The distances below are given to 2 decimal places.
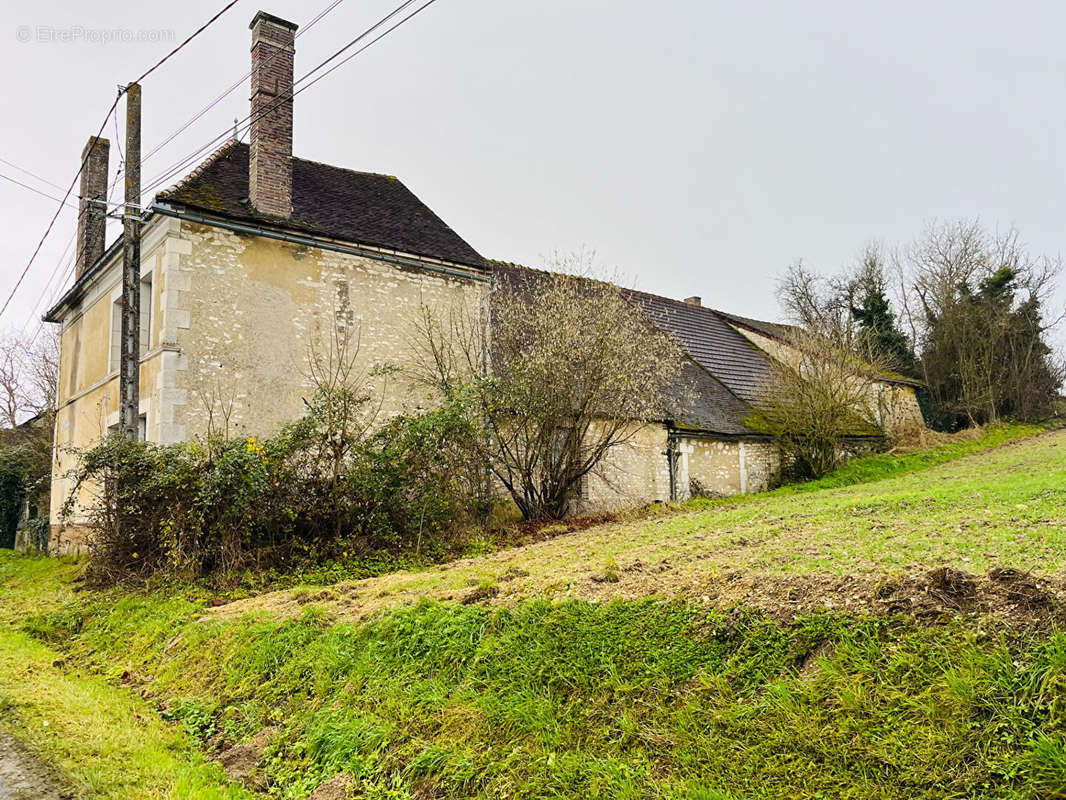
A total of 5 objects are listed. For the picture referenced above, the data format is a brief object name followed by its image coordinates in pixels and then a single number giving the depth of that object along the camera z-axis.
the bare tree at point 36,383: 34.88
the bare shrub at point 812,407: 21.06
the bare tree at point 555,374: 15.47
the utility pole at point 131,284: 12.44
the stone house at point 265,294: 13.67
